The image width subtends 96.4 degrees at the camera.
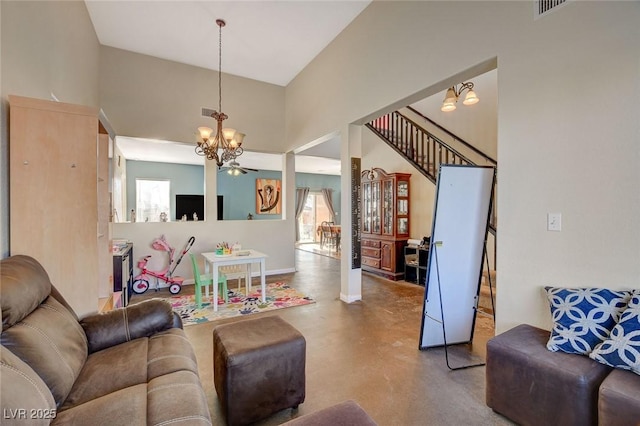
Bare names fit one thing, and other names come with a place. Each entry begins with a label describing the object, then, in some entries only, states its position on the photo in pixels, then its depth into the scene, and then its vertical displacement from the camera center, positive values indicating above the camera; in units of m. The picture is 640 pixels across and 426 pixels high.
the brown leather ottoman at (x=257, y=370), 1.68 -0.98
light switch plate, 1.97 -0.07
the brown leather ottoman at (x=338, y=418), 1.15 -0.85
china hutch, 5.51 -0.21
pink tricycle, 4.66 -1.04
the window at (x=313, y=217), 11.88 -0.21
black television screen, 8.14 +0.19
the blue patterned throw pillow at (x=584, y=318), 1.63 -0.62
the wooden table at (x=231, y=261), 3.74 -0.66
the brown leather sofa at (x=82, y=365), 1.05 -0.79
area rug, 3.62 -1.30
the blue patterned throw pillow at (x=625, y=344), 1.44 -0.69
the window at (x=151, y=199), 8.42 +0.40
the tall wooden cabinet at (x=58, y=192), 1.82 +0.13
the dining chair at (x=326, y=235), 10.15 -0.85
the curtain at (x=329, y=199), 11.82 +0.54
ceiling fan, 4.77 +0.78
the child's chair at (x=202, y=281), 3.84 -0.95
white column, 4.12 -0.06
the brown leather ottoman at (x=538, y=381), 1.51 -0.97
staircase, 5.24 +1.34
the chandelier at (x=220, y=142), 3.85 +0.97
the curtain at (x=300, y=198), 11.17 +0.55
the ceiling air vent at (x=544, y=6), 1.99 +1.46
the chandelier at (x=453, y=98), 4.29 +1.73
